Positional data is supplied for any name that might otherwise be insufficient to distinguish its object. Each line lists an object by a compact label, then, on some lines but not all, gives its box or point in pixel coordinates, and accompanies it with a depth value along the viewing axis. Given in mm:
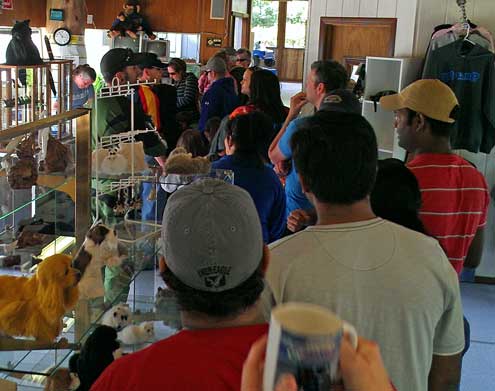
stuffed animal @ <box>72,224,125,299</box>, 1788
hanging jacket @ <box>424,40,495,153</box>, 4426
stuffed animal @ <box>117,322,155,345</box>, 1720
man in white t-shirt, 1353
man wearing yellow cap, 2254
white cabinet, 4812
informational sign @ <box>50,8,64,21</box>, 10125
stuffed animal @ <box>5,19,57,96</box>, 3607
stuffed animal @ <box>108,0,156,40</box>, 10484
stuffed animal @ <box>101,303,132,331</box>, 1761
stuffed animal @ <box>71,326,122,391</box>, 1546
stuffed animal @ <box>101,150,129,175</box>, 2523
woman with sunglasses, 6254
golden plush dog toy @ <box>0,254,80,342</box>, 1606
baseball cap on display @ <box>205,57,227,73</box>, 5598
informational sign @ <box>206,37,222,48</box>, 11195
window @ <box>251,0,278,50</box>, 15242
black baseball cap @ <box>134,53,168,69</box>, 4878
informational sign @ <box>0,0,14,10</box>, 9776
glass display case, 1641
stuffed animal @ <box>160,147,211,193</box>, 2328
